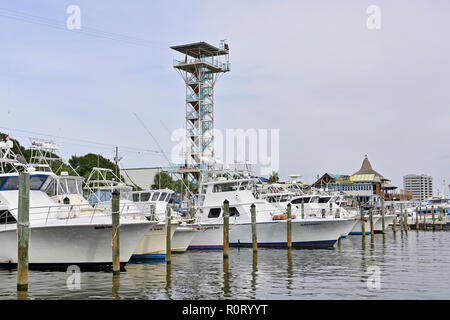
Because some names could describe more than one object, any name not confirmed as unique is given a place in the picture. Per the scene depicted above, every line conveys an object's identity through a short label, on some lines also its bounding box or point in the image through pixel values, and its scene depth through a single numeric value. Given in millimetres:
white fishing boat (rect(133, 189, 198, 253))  32188
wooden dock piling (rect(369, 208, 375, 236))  45031
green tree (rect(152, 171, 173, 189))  84138
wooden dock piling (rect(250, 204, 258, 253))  28625
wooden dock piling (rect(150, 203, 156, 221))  26528
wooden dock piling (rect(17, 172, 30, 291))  16625
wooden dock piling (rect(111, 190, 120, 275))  20500
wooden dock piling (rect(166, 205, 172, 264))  23750
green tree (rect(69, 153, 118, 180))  72625
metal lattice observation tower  78438
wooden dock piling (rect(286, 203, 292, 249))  30938
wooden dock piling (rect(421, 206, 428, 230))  64125
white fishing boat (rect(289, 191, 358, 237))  42494
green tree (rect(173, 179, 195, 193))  75475
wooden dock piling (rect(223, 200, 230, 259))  26422
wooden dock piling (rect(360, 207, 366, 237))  41125
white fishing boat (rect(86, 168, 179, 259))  27109
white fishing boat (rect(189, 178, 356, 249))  34625
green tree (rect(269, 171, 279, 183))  109175
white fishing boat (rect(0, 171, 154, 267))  22328
